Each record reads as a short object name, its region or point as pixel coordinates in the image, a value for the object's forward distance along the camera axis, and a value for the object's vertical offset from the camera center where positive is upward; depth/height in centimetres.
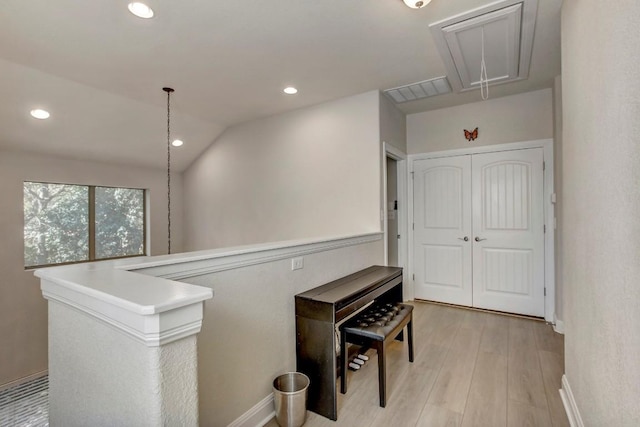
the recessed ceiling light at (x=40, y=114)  322 +110
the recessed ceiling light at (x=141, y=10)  198 +136
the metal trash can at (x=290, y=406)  181 -115
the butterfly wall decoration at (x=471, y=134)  384 +97
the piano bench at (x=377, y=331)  204 -85
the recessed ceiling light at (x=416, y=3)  193 +134
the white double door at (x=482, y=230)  356 -24
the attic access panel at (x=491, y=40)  213 +138
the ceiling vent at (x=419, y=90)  324 +137
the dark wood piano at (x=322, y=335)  194 -80
